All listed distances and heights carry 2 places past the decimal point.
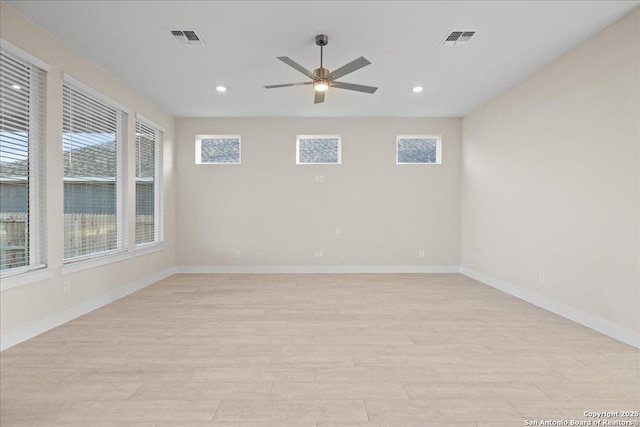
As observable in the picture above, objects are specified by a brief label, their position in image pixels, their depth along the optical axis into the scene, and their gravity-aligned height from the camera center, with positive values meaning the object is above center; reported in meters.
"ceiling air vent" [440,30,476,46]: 3.30 +1.79
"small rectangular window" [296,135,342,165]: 6.48 +1.21
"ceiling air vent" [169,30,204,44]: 3.30 +1.79
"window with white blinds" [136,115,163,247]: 5.23 +0.49
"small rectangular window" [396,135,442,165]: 6.50 +1.21
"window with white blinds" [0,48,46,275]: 2.89 +0.44
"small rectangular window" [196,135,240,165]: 6.49 +1.21
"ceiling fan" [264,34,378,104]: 3.19 +1.39
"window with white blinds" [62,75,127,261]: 3.69 +0.49
